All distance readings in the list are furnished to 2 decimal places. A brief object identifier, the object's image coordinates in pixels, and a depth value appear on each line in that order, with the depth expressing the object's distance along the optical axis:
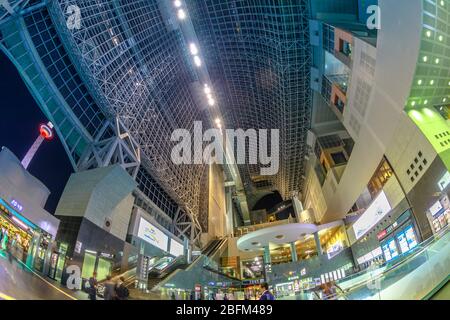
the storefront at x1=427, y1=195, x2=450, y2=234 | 16.70
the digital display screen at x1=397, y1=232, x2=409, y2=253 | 21.55
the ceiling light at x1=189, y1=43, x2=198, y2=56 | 35.67
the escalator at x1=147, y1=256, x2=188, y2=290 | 19.00
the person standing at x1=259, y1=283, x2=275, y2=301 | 6.47
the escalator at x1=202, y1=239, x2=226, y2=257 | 42.25
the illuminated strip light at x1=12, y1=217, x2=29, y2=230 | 13.52
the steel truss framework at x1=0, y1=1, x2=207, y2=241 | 18.20
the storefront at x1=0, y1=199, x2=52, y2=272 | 12.52
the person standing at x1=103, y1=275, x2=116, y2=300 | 7.89
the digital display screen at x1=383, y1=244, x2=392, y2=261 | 24.27
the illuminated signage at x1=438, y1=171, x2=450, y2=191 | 16.64
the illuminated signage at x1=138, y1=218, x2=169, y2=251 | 26.14
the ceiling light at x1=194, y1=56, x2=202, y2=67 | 36.75
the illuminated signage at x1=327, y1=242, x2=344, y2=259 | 35.06
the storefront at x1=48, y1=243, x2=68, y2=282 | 13.70
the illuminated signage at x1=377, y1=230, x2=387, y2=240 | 25.16
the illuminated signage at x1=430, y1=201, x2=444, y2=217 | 17.53
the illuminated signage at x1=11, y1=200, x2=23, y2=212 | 13.47
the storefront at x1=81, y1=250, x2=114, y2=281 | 17.58
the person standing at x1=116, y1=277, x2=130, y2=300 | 8.31
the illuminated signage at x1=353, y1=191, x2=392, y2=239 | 24.64
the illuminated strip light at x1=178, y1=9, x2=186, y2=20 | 31.56
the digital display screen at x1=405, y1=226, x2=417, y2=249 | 20.32
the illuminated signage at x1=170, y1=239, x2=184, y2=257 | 32.27
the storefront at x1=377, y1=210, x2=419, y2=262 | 20.72
